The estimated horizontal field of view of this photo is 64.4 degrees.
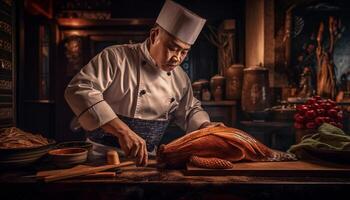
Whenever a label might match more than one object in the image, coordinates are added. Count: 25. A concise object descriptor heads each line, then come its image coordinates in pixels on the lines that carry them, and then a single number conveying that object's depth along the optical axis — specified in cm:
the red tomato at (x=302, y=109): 259
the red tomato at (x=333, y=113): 257
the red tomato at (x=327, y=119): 252
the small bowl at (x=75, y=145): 227
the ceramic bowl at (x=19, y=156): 186
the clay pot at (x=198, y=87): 608
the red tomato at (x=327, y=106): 258
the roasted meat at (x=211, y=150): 210
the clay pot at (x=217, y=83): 600
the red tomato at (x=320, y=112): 255
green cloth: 215
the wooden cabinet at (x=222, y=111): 587
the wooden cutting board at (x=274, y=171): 190
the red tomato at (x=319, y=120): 251
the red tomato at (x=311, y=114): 254
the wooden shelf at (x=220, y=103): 585
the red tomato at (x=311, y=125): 254
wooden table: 173
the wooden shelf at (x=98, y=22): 625
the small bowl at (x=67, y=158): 194
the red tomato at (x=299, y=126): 262
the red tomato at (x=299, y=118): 260
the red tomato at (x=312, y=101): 262
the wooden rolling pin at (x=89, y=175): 182
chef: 273
